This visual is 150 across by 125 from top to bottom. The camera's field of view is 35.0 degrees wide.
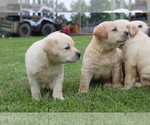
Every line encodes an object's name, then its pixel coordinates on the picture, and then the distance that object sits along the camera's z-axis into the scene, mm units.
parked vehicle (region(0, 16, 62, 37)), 13047
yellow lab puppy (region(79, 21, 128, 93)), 2762
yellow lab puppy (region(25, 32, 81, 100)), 2350
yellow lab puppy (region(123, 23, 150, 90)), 2881
